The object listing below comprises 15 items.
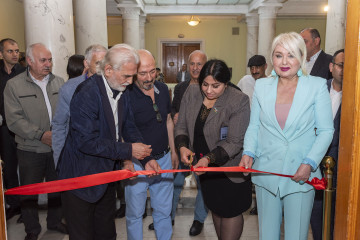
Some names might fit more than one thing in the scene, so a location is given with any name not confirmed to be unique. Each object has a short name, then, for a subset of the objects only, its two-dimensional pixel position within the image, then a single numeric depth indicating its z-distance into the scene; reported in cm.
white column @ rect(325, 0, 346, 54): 487
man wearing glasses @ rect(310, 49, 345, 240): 258
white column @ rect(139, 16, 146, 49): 1486
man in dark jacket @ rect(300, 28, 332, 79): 402
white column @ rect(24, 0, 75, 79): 415
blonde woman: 210
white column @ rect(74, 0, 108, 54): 613
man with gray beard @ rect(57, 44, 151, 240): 225
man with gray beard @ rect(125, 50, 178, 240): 286
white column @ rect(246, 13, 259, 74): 1396
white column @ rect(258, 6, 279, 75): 1145
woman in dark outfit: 256
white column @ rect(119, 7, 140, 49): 1209
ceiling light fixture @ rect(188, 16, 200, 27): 1447
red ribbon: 223
